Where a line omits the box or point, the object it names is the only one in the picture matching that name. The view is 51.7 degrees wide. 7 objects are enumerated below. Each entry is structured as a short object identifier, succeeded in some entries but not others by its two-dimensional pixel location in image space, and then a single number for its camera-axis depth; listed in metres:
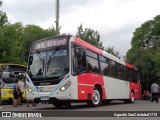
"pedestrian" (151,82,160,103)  11.76
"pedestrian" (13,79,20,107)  9.07
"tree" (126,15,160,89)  23.08
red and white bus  7.14
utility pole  12.02
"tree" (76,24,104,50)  24.50
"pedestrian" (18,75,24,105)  9.34
